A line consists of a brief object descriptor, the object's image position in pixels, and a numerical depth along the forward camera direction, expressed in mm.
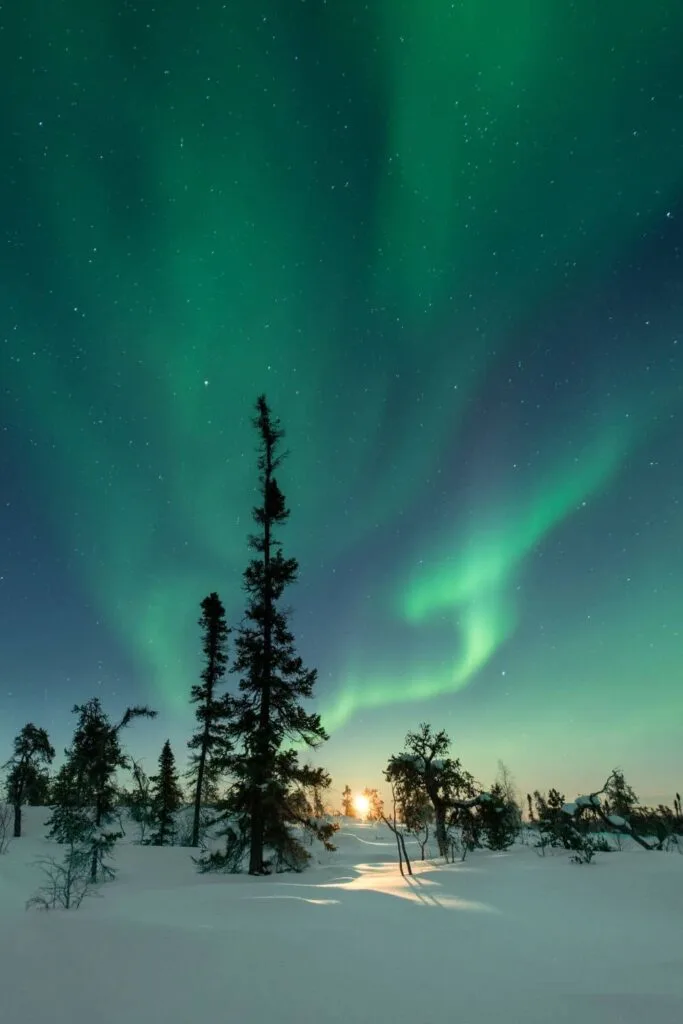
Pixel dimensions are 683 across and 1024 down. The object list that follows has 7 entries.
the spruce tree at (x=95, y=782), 20156
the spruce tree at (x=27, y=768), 37906
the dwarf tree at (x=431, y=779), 25359
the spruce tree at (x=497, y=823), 23359
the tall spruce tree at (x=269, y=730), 18859
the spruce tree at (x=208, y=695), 29766
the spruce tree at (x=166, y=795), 38122
